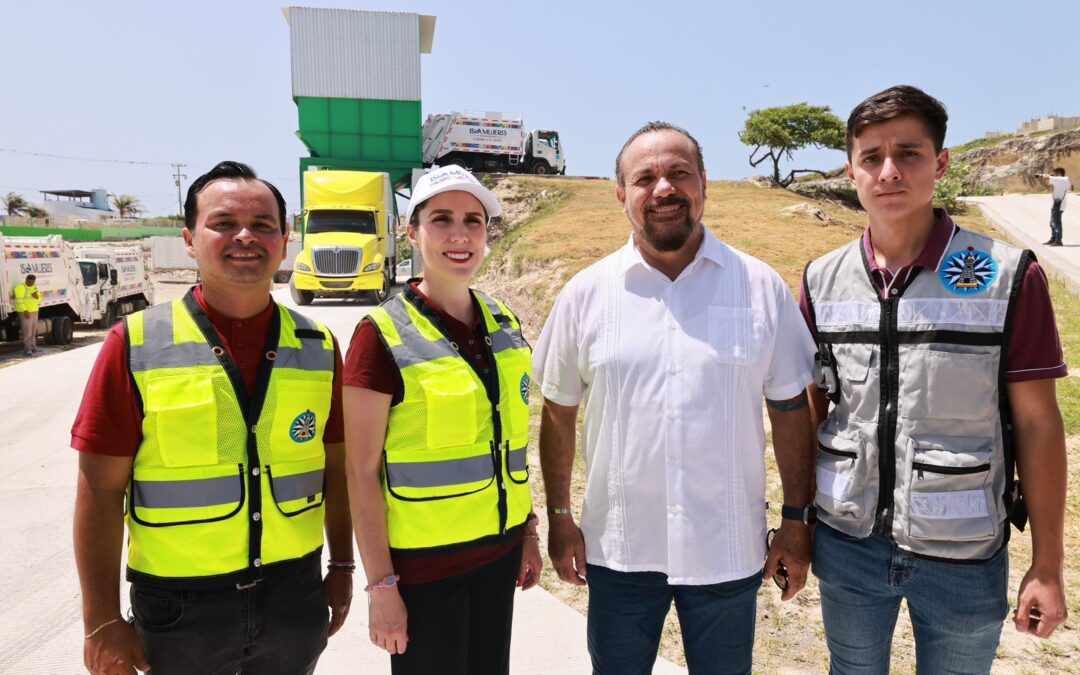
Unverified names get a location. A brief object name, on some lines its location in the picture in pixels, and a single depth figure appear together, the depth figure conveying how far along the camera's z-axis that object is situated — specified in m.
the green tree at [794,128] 32.41
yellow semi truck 18.22
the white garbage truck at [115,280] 20.98
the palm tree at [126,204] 83.56
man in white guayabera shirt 2.14
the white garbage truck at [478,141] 31.75
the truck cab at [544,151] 33.88
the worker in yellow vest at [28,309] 16.81
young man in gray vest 1.97
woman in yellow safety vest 1.99
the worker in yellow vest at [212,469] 1.85
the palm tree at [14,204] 65.19
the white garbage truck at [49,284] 16.91
